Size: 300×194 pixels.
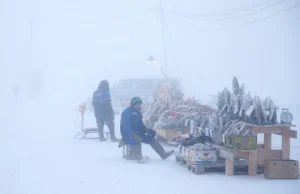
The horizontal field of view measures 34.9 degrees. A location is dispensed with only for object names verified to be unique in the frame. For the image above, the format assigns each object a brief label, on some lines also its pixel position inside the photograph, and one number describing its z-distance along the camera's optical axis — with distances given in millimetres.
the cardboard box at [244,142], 9930
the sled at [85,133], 16922
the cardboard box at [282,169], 9766
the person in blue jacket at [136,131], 11805
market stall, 9938
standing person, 16391
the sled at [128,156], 11758
